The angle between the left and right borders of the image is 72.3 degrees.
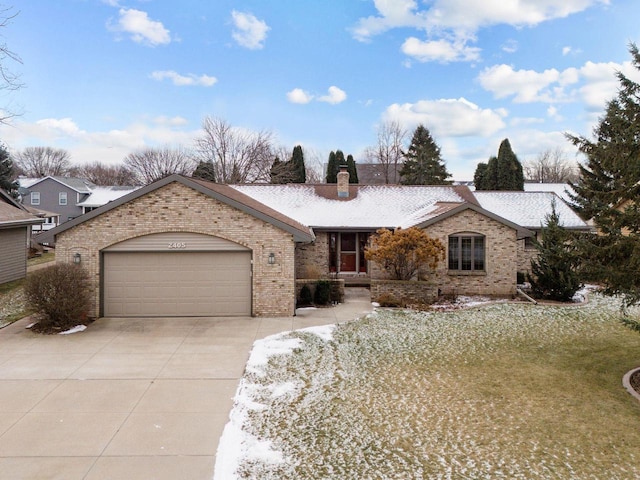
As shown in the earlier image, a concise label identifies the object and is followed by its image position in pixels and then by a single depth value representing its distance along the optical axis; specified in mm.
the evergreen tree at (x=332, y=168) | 45416
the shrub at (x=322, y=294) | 15461
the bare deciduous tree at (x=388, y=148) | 54438
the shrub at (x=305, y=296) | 15594
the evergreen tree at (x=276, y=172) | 44844
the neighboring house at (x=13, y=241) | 18984
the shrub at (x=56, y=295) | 11875
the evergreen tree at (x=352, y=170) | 46697
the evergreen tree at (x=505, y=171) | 44688
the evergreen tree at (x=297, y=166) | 46688
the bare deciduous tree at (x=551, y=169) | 70125
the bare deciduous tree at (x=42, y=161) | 74000
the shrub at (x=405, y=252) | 16125
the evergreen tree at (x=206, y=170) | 44809
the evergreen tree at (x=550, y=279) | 16234
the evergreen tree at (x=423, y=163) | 49844
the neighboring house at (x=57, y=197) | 50500
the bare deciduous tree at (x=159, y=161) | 52344
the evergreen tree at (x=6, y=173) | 36872
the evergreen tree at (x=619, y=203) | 7910
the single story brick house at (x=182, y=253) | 13328
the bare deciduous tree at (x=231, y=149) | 44438
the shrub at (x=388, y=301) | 15445
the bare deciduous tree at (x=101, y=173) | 74500
